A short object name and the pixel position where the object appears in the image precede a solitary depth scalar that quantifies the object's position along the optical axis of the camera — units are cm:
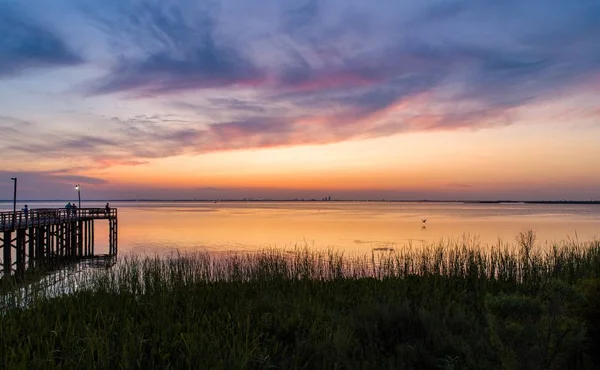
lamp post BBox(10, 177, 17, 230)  2872
